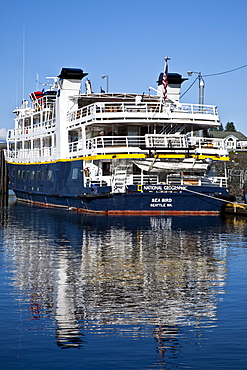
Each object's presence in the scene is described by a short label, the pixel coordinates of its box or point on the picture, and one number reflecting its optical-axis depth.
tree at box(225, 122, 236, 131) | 187.84
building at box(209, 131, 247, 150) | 122.50
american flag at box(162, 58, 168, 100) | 40.33
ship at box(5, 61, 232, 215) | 37.84
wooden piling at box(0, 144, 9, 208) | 71.62
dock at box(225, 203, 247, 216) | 38.38
